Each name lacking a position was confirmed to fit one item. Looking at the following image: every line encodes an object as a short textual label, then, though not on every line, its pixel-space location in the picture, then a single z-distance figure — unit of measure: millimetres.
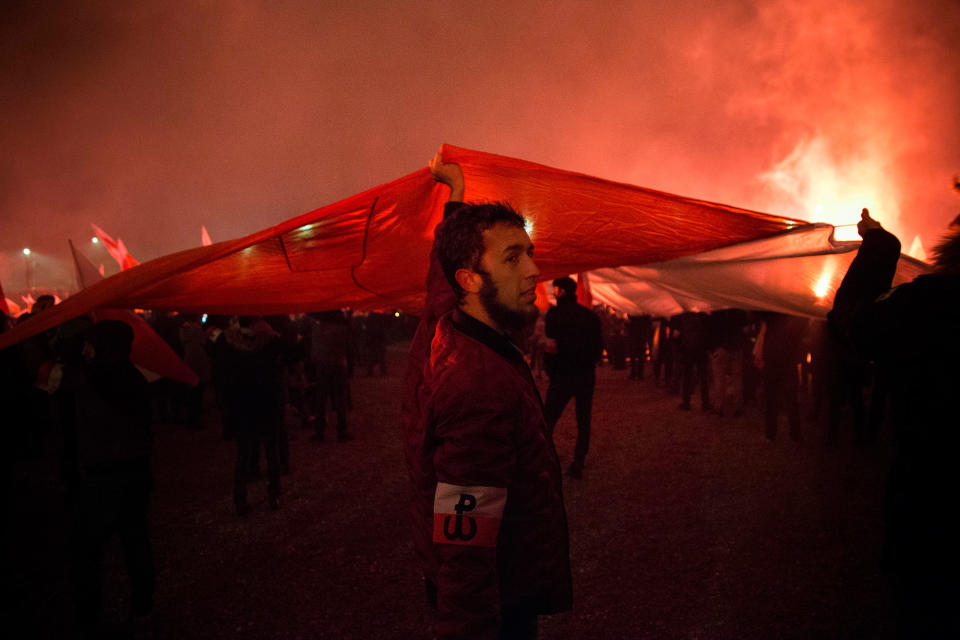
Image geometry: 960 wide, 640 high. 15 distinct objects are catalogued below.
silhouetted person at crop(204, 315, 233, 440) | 5309
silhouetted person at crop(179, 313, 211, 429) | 9461
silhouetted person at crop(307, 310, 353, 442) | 7980
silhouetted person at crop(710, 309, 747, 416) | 9258
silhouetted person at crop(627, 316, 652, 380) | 14359
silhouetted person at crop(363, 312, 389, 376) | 17984
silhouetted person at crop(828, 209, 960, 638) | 1670
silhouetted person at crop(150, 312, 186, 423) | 8795
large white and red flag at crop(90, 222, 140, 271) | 10562
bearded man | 1391
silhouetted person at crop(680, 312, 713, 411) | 9617
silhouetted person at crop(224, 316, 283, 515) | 5277
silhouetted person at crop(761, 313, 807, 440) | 7285
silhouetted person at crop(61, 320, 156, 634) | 3189
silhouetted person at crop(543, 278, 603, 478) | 6070
